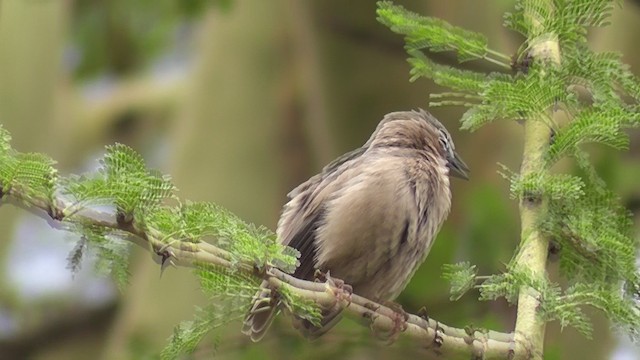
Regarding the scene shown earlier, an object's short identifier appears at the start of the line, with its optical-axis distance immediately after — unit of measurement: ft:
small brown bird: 26.63
